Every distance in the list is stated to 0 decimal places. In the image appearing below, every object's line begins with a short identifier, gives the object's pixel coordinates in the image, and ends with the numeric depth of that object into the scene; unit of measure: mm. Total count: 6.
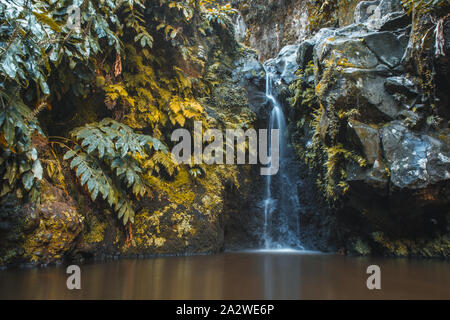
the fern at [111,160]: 3996
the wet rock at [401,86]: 5125
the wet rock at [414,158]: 4570
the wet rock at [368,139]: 4973
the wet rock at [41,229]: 3406
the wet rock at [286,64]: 8336
